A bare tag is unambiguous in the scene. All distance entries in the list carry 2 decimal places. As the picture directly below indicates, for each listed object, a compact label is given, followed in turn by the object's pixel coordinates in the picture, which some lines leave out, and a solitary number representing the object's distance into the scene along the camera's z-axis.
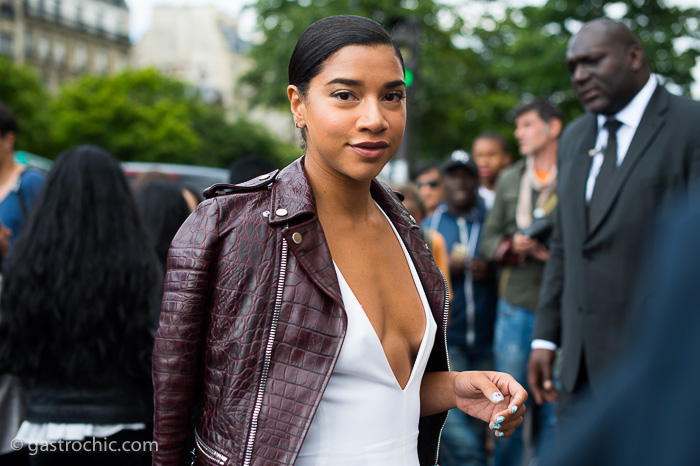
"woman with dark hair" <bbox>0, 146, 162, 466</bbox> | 3.10
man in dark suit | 3.21
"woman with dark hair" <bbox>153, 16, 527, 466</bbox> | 1.80
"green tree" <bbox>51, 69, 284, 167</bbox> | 45.25
